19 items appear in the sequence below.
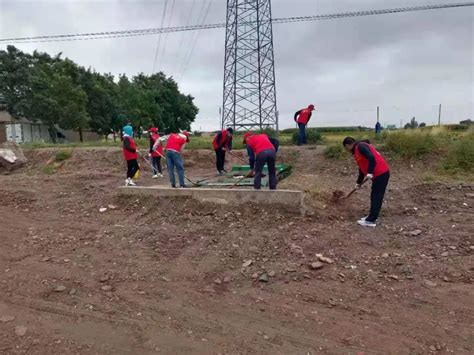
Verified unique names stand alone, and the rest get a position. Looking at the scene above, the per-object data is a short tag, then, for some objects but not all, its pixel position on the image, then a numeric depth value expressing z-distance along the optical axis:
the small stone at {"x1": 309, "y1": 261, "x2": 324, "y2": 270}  4.47
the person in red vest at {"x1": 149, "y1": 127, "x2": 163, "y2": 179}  10.31
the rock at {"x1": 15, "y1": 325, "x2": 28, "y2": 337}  3.26
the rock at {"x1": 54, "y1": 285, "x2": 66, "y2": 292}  4.09
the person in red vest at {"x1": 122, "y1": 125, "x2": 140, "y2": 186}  8.76
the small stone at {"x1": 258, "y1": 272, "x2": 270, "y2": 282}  4.27
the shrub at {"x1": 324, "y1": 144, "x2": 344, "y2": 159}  10.99
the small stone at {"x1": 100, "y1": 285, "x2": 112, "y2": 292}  4.10
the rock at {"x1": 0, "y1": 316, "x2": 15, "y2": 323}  3.47
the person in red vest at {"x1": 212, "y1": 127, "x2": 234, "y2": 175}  10.37
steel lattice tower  23.08
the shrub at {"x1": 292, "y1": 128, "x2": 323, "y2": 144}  13.62
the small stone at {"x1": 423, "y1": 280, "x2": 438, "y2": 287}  4.08
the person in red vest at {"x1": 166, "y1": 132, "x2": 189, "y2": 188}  7.62
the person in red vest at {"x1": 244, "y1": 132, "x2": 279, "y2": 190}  6.54
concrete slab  6.30
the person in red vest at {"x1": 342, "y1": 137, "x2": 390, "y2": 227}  5.68
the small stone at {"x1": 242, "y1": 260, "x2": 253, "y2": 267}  4.63
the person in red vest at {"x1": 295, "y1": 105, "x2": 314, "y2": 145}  11.96
